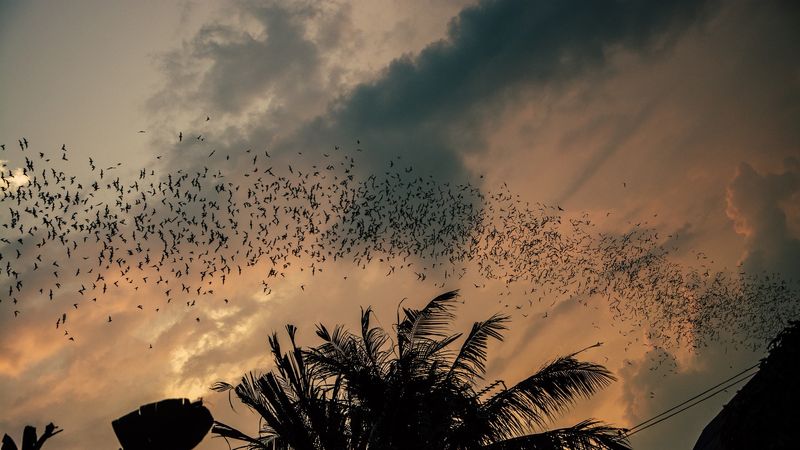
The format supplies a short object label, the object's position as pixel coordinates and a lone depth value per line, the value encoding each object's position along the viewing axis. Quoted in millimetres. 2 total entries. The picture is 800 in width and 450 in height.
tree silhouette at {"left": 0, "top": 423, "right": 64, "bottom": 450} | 9227
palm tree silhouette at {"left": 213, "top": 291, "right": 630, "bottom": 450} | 12320
